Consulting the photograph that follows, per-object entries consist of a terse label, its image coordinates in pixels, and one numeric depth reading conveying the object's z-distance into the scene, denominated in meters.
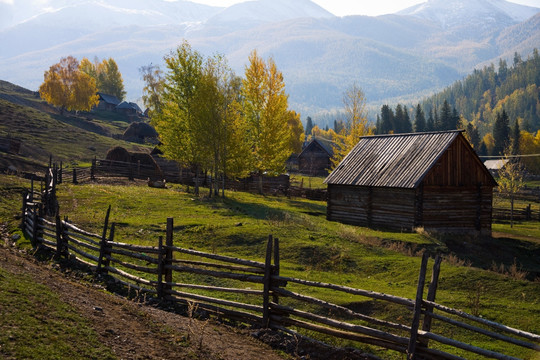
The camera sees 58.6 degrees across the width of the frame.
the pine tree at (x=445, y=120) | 126.81
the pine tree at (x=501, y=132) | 123.19
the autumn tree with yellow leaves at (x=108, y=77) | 138.00
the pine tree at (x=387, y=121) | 152.35
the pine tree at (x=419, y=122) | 143.75
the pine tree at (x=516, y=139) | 115.04
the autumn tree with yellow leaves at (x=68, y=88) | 101.06
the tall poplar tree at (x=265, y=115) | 47.53
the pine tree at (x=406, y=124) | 150.75
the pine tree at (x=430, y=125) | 144.40
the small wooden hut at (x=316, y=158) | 88.62
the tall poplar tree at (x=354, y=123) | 53.75
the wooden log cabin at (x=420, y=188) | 30.56
